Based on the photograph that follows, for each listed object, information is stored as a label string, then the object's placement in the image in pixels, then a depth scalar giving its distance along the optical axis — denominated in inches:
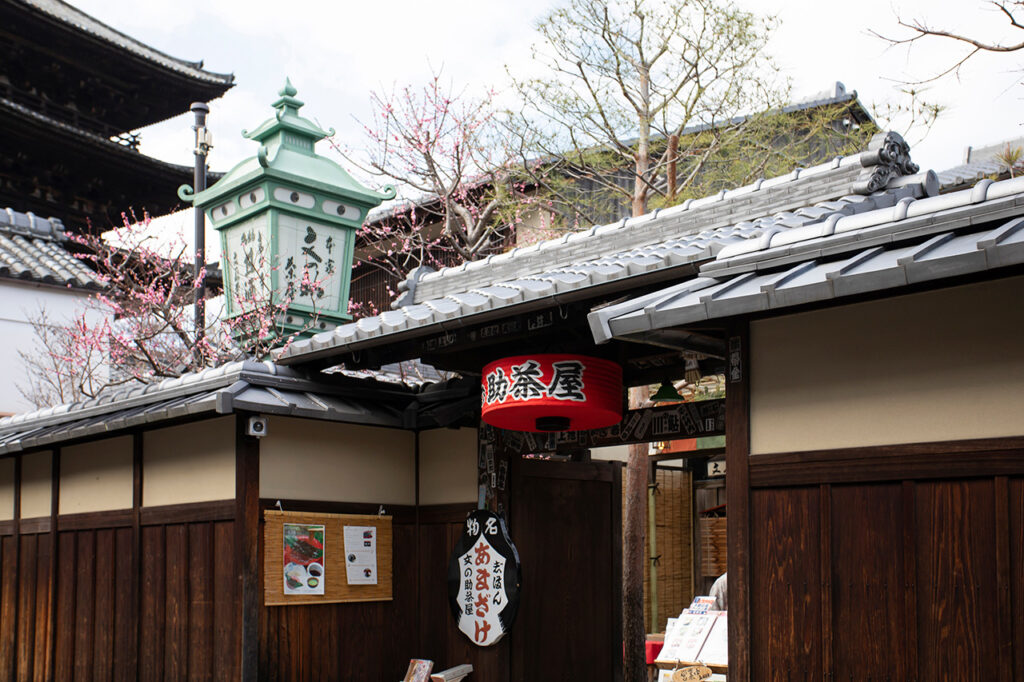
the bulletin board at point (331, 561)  385.1
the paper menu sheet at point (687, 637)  338.3
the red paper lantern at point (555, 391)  333.7
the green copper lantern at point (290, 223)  494.9
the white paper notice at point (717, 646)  332.5
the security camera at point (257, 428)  376.5
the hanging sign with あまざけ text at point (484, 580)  386.6
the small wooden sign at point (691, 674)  325.4
